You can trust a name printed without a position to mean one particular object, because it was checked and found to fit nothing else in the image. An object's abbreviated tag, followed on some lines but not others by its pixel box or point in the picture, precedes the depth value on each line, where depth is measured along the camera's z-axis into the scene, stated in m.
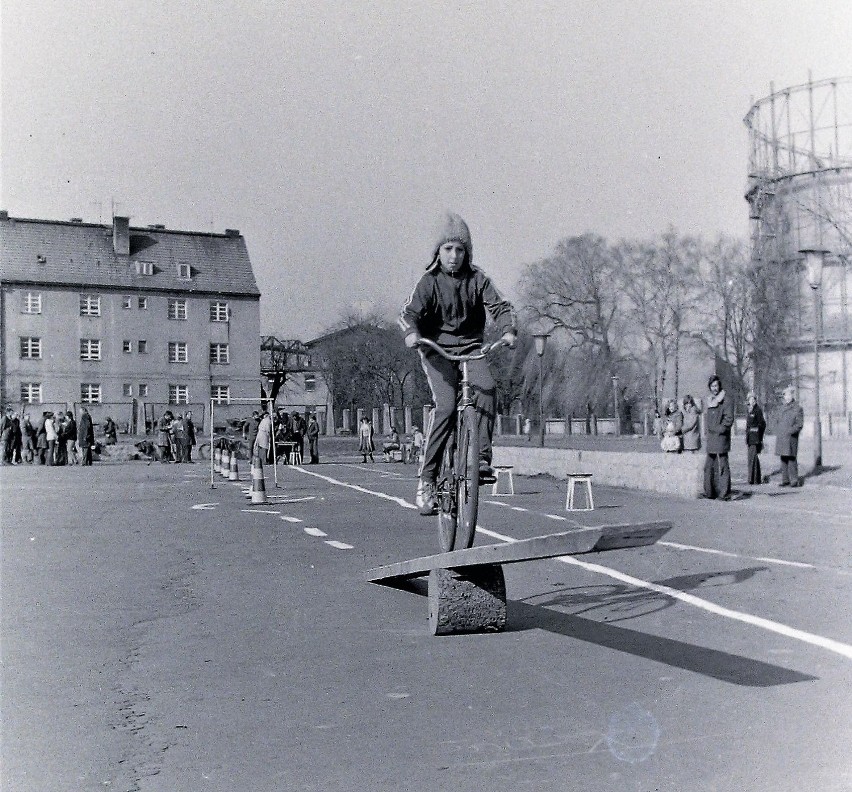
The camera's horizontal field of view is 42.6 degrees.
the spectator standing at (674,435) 26.89
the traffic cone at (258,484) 19.08
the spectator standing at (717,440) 18.80
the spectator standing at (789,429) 21.05
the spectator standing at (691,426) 23.45
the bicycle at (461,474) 7.16
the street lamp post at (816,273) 25.39
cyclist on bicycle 7.28
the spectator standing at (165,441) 41.92
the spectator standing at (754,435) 21.89
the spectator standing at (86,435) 38.81
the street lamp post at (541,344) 42.21
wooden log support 6.79
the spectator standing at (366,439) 40.59
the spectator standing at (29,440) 41.28
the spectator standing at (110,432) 49.01
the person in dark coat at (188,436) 41.25
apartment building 78.12
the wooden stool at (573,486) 16.50
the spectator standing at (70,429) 38.50
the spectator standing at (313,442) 40.53
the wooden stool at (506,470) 20.55
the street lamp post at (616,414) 68.00
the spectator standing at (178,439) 41.28
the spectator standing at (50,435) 37.47
